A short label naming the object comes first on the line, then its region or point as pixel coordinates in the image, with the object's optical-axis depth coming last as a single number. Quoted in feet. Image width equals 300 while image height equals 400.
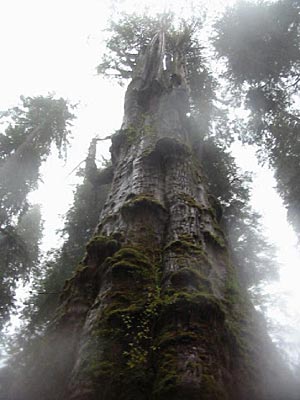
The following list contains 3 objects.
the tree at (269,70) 44.47
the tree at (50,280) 14.90
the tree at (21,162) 45.24
